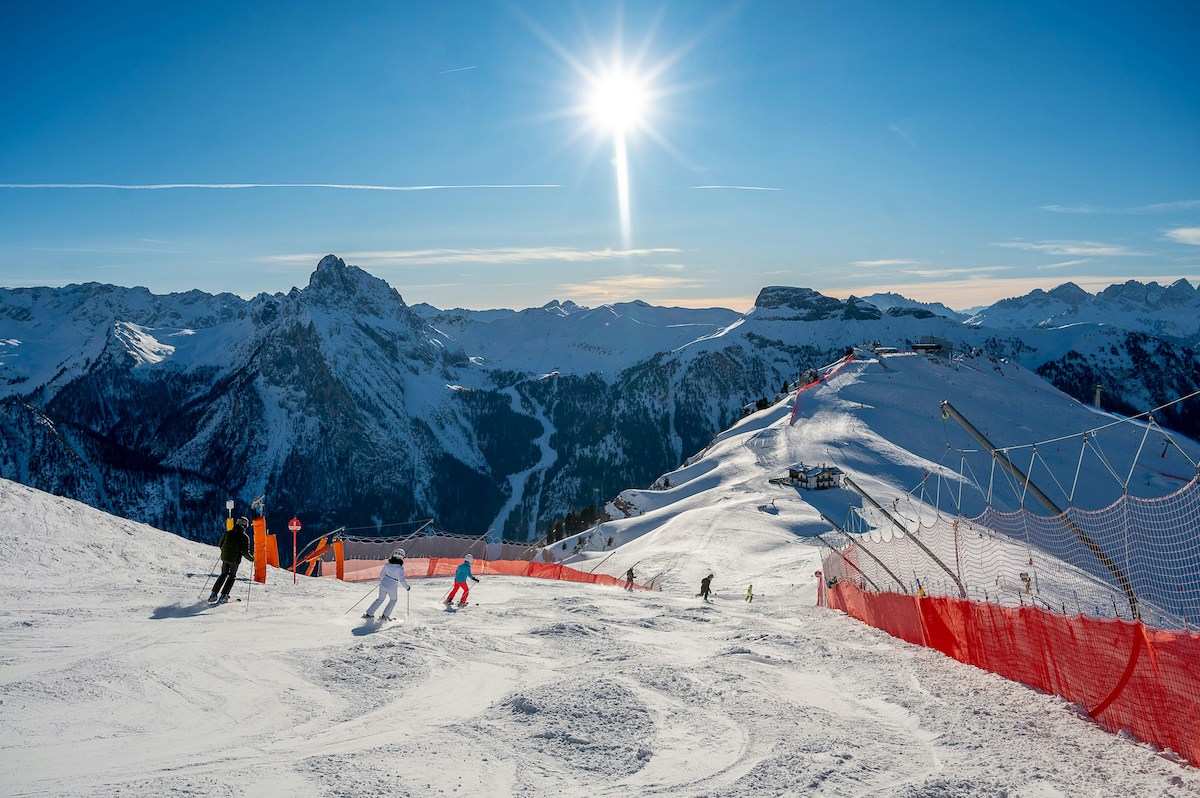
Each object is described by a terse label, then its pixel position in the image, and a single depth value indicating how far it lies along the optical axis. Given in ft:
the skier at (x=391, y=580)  55.17
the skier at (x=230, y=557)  51.29
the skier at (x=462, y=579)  65.62
